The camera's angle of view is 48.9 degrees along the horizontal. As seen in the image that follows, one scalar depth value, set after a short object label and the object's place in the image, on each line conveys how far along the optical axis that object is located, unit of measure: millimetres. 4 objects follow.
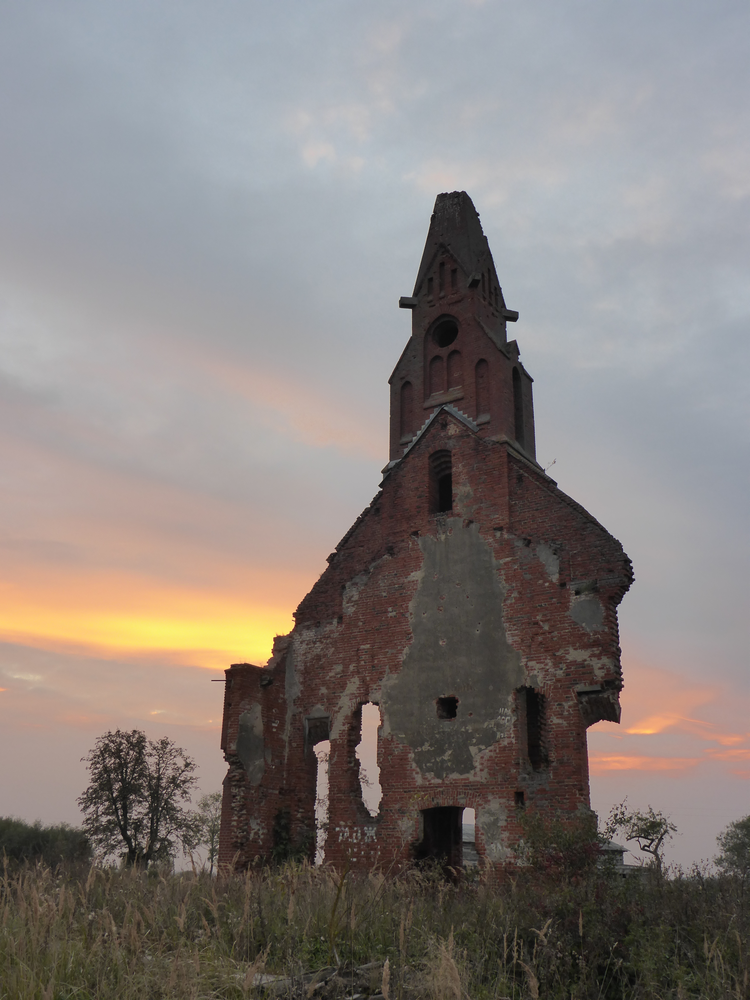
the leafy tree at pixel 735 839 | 40469
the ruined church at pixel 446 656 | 13773
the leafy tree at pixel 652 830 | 19406
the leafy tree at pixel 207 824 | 23712
